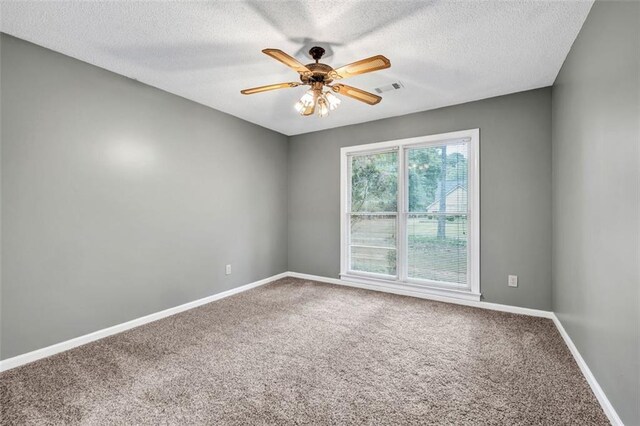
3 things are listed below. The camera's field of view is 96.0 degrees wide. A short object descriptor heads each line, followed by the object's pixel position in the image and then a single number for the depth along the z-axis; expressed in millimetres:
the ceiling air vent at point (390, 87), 3092
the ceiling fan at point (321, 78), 1963
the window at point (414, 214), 3705
